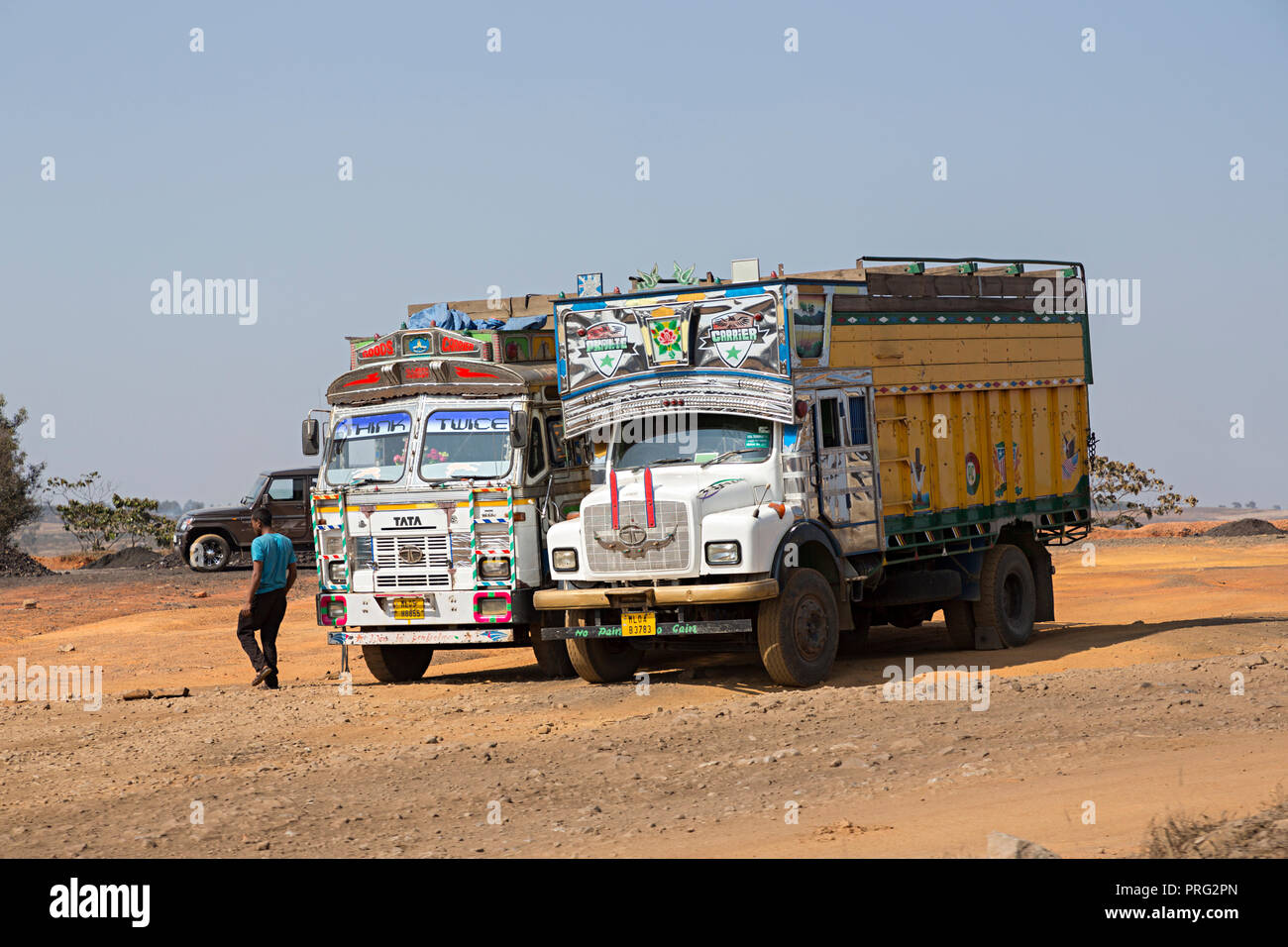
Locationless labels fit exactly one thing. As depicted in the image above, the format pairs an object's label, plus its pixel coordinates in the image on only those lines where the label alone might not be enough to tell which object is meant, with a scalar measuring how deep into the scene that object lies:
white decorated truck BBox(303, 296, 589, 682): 15.16
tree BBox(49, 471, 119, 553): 52.03
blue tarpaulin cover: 16.73
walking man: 15.93
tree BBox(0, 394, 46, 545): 47.07
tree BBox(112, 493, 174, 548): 52.94
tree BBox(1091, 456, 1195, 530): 50.66
